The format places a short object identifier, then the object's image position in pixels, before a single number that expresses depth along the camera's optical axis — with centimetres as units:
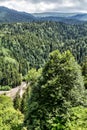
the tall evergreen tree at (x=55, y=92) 2875
